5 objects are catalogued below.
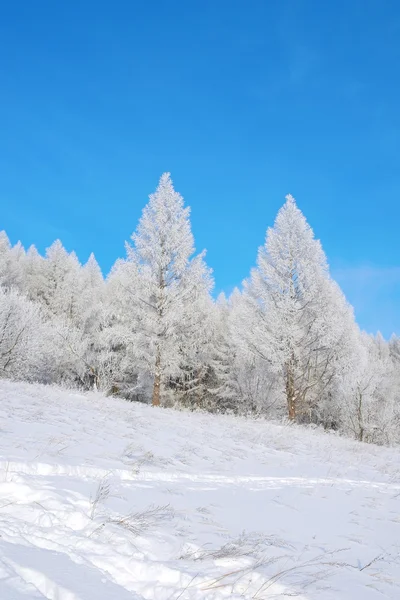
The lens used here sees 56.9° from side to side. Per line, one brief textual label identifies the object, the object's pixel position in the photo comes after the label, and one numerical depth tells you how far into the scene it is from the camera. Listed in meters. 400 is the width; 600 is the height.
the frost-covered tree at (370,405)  22.07
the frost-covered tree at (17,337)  20.09
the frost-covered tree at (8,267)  30.30
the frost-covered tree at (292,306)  16.20
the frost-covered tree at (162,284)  17.55
